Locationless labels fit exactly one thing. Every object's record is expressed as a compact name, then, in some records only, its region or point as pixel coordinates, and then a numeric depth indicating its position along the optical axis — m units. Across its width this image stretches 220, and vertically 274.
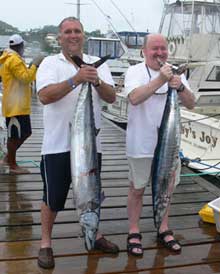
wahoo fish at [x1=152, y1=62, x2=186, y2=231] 2.77
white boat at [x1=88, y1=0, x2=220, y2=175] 8.96
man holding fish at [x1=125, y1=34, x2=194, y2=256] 2.74
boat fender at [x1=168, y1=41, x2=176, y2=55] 10.48
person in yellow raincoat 4.49
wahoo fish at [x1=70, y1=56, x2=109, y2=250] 2.55
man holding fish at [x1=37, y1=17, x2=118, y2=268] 2.54
